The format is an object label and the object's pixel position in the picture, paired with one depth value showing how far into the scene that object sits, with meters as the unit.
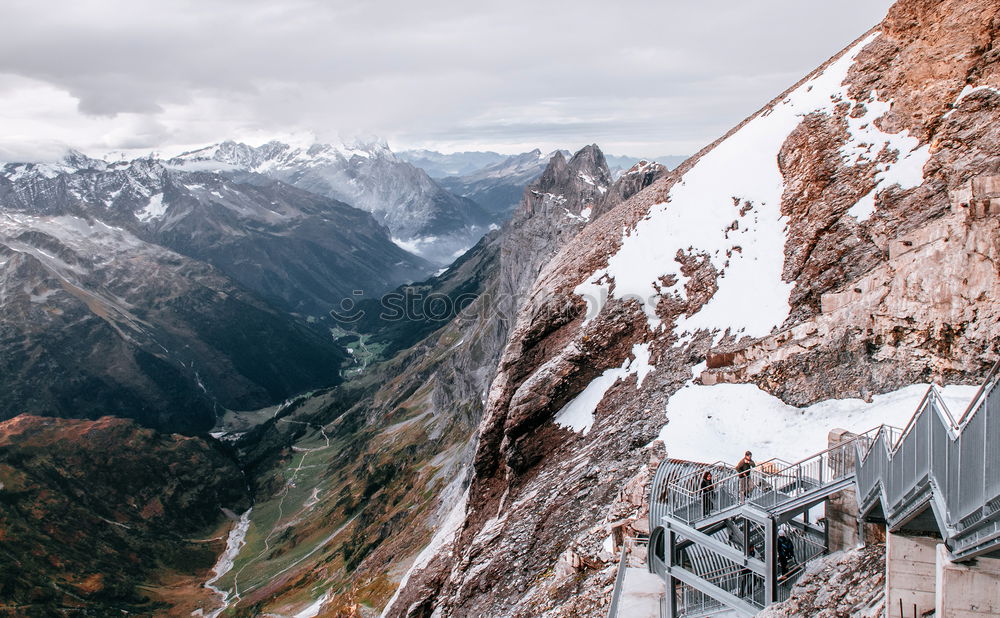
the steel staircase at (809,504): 10.66
